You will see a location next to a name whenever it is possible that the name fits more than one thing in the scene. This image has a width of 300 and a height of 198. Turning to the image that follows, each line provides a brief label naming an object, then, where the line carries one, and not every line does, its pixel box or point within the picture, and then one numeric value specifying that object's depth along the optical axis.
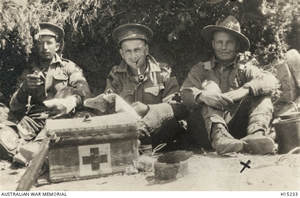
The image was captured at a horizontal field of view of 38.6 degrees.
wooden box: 3.88
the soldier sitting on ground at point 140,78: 4.89
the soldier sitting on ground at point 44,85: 5.08
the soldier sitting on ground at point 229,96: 4.12
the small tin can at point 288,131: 4.11
